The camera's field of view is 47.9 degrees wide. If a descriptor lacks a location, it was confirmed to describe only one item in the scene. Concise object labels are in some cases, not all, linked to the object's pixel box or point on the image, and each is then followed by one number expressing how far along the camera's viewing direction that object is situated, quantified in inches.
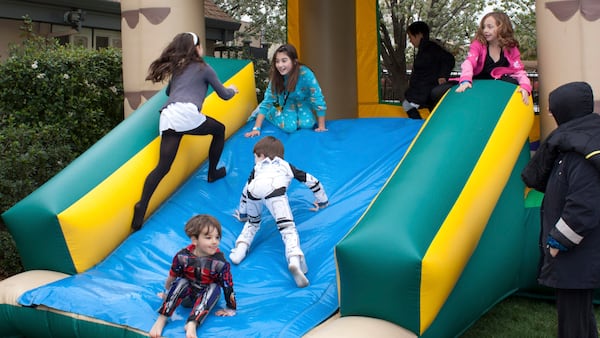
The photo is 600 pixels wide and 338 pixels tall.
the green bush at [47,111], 196.5
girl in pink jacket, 159.5
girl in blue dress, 189.8
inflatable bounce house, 111.8
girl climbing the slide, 159.3
